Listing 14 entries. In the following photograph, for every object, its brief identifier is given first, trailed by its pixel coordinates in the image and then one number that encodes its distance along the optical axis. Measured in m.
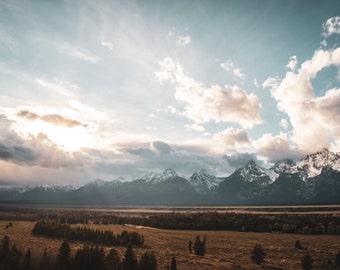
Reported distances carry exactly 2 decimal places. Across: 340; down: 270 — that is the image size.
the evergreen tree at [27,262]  68.21
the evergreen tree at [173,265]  67.88
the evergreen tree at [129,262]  64.62
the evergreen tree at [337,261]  75.74
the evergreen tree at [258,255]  79.44
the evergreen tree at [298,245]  106.56
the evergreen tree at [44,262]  69.77
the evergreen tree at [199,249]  93.88
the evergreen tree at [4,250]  69.04
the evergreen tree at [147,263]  66.44
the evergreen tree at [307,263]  72.50
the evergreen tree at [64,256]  67.61
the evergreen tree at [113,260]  64.90
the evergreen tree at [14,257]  66.75
